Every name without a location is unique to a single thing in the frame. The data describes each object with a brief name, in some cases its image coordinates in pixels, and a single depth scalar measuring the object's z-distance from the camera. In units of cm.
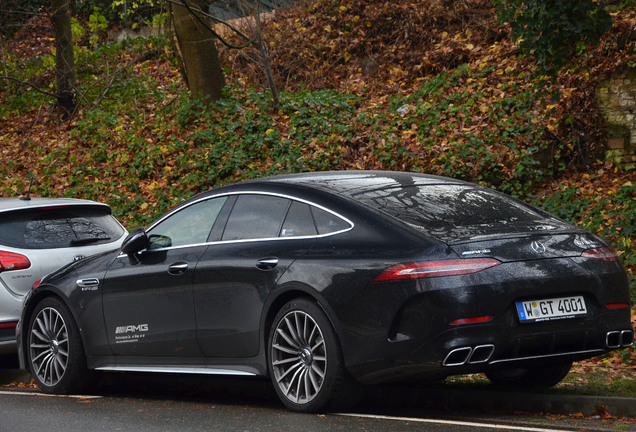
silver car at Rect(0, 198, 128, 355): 1897
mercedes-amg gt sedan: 1200
